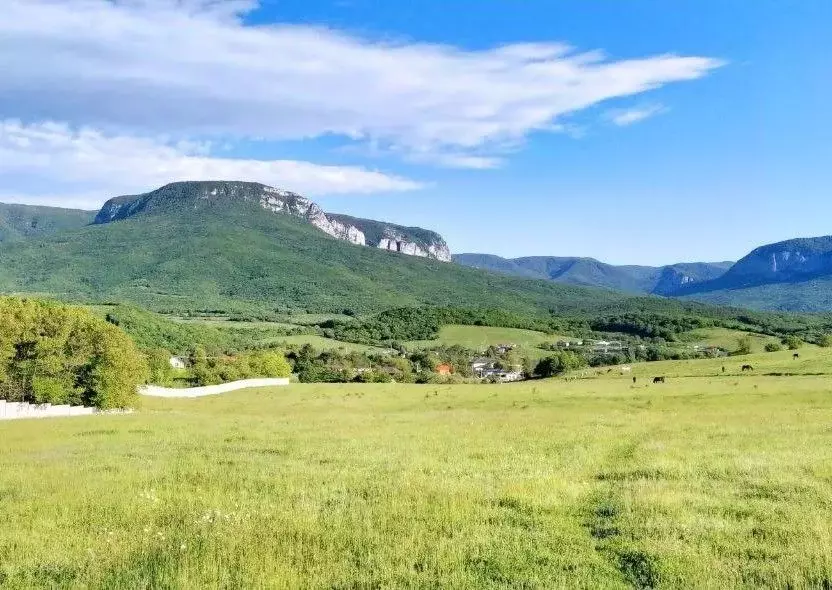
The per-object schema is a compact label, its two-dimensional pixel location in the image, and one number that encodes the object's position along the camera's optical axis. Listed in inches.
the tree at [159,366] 3902.6
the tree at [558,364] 4094.5
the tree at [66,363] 2388.0
